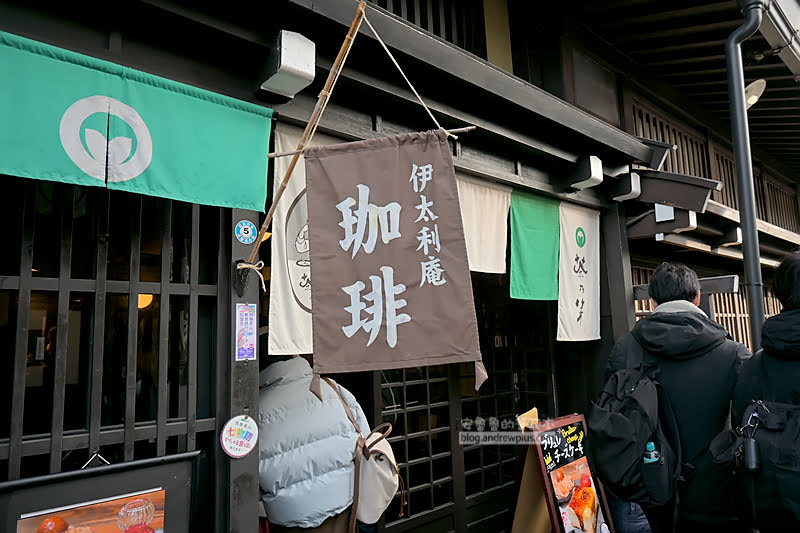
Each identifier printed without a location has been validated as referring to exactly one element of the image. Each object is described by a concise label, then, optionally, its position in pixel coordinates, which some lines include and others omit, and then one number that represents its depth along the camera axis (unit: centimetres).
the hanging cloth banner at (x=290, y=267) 372
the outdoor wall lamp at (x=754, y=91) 621
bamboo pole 289
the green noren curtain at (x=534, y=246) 575
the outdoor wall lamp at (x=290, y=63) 346
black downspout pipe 419
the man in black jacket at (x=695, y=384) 309
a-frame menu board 525
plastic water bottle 313
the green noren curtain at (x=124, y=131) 270
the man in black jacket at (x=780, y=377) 262
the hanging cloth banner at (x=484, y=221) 525
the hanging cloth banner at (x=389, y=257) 306
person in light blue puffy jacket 368
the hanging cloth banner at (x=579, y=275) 632
